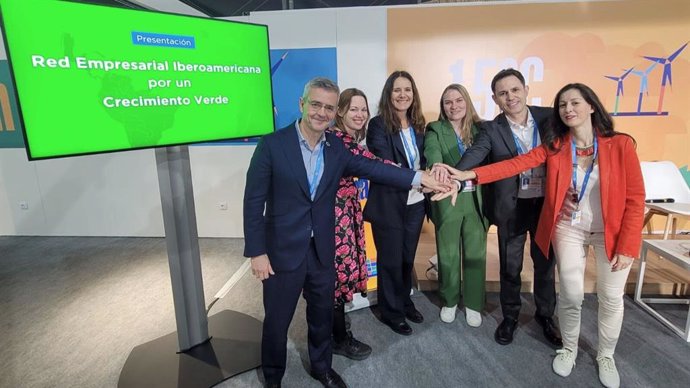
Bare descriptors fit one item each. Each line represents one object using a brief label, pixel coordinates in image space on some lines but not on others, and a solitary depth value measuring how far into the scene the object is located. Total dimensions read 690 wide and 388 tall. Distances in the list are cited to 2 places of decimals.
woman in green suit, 2.46
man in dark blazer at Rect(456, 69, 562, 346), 2.26
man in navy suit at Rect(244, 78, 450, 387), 1.79
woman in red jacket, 1.91
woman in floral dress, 2.21
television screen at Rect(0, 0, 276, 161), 1.49
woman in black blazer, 2.44
